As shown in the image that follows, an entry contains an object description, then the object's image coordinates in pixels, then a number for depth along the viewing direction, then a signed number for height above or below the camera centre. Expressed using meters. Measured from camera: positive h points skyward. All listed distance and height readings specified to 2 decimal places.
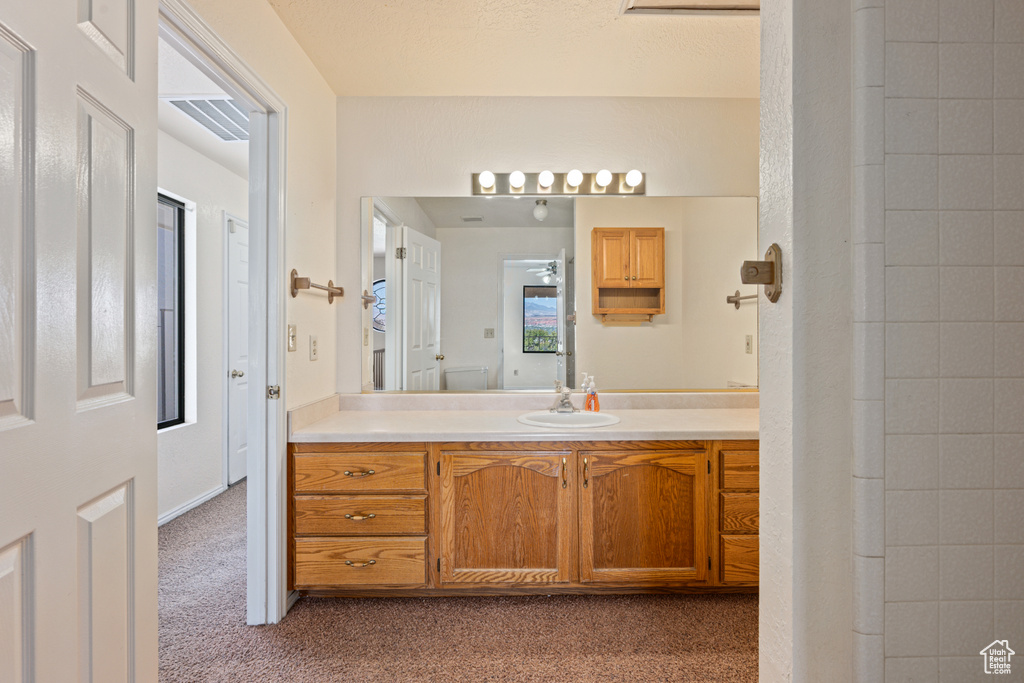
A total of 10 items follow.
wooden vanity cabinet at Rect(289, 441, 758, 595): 2.16 -0.69
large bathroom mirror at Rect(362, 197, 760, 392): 2.73 +0.16
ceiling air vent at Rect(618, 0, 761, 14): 1.89 +1.14
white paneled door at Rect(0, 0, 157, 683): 0.76 -0.01
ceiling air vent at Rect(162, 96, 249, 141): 2.69 +1.14
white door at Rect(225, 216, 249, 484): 3.87 -0.07
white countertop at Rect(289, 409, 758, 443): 2.14 -0.37
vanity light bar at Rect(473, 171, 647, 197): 2.71 +0.73
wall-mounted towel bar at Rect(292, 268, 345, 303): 2.17 +0.21
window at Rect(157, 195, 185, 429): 3.31 +0.14
